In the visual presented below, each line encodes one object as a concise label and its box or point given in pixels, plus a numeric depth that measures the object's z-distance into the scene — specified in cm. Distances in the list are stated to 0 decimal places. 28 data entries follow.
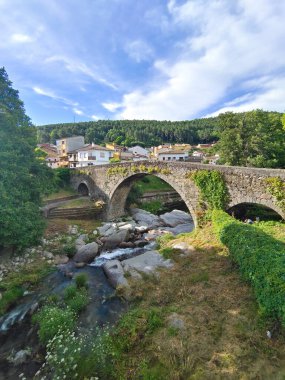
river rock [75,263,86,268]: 1430
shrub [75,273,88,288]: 1149
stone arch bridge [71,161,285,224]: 1220
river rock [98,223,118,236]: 2102
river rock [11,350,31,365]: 714
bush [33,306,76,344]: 770
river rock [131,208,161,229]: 2551
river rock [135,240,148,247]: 1822
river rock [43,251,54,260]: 1498
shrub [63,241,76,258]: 1597
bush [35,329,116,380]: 621
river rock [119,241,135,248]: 1809
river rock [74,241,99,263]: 1546
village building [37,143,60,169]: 5858
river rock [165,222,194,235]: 2243
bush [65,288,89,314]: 934
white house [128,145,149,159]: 8446
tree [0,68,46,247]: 1261
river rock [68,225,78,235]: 2034
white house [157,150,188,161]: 7306
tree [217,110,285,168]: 2611
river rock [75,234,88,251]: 1707
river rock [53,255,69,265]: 1466
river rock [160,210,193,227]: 2624
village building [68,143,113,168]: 5216
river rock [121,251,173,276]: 1196
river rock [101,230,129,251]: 1834
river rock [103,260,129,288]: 1123
